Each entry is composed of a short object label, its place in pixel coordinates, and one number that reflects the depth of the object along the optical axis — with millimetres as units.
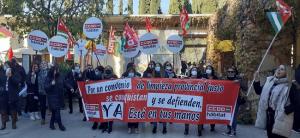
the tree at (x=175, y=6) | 21153
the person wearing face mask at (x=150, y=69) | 7232
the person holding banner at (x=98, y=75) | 6993
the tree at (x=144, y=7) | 22021
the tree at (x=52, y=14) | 9969
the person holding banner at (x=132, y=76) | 6675
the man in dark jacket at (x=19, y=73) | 7194
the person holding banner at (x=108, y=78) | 6711
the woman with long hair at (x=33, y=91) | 7788
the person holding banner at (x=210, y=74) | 6874
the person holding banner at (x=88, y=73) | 7981
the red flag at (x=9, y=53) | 12491
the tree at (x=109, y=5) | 11265
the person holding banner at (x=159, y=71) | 7390
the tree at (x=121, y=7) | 15886
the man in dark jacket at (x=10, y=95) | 6967
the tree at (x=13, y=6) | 9775
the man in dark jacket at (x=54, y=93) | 6870
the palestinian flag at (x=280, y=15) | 6538
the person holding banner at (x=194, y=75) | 6477
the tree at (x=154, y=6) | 21668
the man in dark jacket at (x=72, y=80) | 8958
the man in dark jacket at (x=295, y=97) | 4217
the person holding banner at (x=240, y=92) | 6357
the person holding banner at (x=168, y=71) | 7673
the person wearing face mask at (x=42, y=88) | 7464
